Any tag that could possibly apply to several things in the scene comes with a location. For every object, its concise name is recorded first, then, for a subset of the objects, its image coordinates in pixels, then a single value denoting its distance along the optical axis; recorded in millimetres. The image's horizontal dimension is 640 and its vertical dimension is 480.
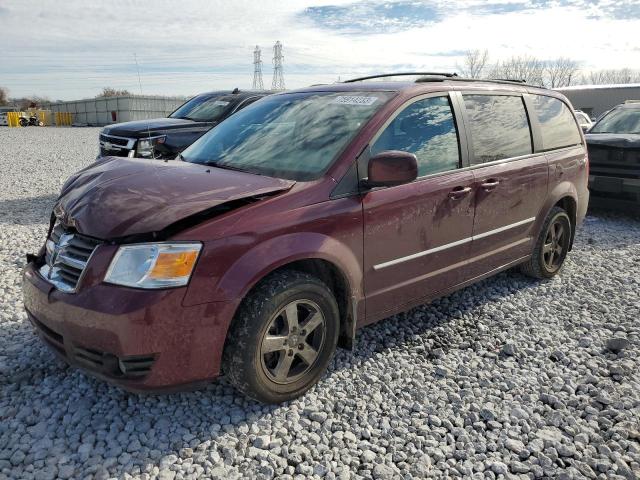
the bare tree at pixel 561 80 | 76625
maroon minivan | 2582
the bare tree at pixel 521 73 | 65812
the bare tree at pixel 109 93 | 51734
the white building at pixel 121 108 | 45031
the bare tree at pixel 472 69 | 58688
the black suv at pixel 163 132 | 8000
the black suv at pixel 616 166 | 7523
